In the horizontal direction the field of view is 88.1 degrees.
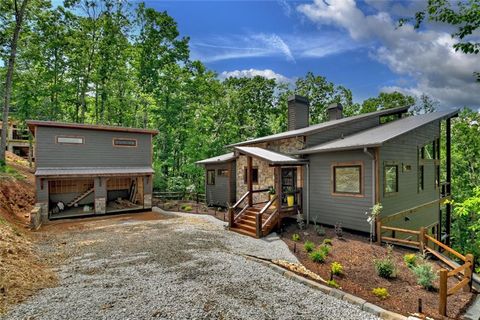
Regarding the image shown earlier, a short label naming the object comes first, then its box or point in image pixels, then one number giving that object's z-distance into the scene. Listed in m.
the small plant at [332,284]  5.50
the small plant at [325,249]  7.40
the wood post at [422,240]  7.30
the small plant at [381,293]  5.21
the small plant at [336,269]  6.20
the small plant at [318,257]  7.00
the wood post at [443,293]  4.60
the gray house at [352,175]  9.26
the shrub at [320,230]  9.41
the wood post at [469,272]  5.68
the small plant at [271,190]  11.73
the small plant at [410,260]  6.82
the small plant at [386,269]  6.12
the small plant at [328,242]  8.36
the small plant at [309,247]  7.87
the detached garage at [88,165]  12.72
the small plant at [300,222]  10.29
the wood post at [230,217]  10.88
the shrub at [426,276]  5.68
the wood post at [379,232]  8.37
